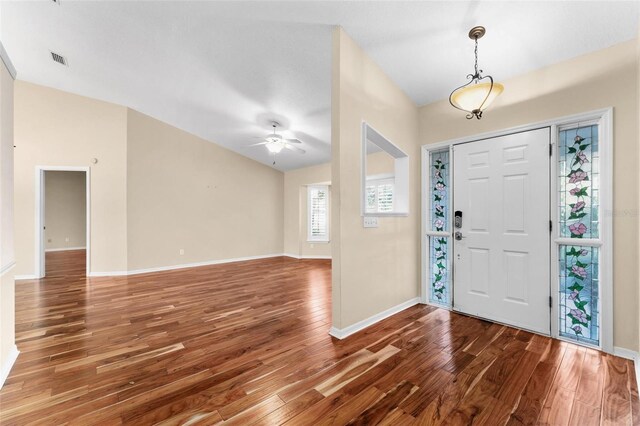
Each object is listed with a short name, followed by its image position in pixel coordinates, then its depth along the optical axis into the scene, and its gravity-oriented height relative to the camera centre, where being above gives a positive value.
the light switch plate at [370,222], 2.74 -0.11
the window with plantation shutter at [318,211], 7.71 +0.04
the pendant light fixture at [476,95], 2.07 +1.01
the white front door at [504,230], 2.60 -0.20
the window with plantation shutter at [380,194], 5.87 +0.43
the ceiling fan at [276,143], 4.63 +1.30
